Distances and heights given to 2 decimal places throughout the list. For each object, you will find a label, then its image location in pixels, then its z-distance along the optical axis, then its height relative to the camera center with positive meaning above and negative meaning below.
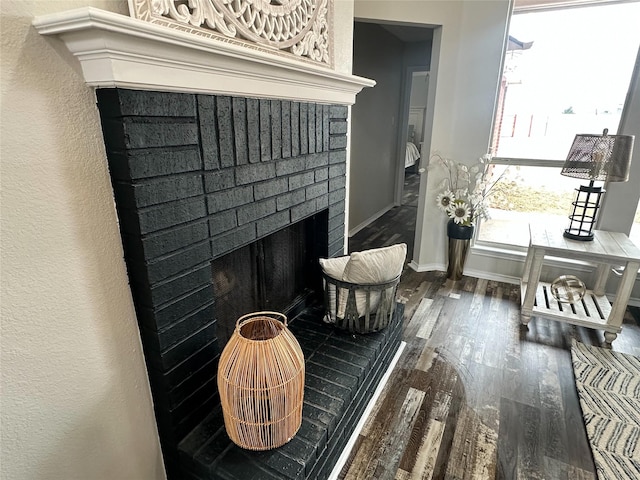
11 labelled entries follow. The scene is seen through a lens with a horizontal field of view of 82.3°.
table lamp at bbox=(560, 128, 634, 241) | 2.18 -0.22
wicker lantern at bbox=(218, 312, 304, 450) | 1.10 -0.78
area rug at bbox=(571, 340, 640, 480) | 1.51 -1.32
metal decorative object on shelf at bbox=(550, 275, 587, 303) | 2.52 -1.11
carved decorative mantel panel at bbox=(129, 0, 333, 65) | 0.94 +0.29
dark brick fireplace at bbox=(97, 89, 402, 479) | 0.98 -0.37
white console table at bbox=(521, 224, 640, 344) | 2.19 -0.95
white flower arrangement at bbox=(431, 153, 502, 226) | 2.95 -0.53
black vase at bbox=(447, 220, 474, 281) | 3.00 -1.00
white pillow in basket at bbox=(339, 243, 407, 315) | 1.72 -0.67
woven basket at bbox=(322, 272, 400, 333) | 1.73 -0.86
